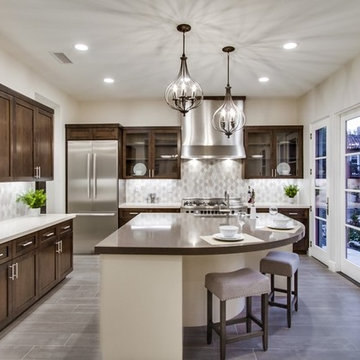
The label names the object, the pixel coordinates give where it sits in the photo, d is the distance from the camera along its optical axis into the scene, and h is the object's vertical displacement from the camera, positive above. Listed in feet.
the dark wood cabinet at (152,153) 19.34 +1.71
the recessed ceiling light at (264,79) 15.57 +5.25
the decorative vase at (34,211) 13.14 -1.38
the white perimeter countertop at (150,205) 18.07 -1.57
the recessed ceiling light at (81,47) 11.82 +5.23
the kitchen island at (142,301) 7.05 -2.84
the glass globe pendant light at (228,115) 11.70 +2.50
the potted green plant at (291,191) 18.80 -0.73
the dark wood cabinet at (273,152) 19.21 +1.75
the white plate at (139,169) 19.74 +0.67
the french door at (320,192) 15.99 -0.70
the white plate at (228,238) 7.52 -1.46
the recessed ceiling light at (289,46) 11.62 +5.19
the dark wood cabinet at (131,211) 18.02 -1.89
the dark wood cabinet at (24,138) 10.43 +1.60
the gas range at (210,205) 17.62 -1.58
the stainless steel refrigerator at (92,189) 17.90 -0.57
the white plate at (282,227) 9.07 -1.43
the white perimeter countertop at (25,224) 9.43 -1.65
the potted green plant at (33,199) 12.80 -0.84
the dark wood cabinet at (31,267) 9.12 -3.10
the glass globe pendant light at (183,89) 9.46 +2.84
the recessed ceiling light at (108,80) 15.98 +5.28
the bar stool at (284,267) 9.20 -2.72
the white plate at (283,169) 19.45 +0.66
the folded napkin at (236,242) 7.27 -1.51
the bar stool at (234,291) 7.30 -2.74
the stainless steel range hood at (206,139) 18.45 +2.47
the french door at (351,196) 13.37 -0.75
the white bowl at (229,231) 7.58 -1.29
